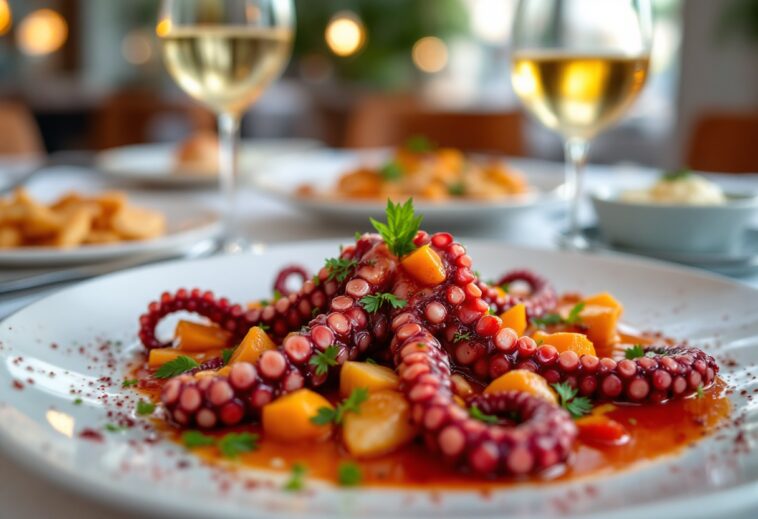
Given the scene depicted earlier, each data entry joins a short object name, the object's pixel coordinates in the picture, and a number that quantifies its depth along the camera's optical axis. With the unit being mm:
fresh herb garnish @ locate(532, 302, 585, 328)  501
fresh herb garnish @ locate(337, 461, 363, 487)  325
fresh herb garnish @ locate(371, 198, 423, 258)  454
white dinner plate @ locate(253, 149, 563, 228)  682
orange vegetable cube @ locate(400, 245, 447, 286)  445
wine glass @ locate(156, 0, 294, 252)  662
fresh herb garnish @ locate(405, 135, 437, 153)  841
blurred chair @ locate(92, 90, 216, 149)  1523
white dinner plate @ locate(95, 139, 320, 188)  866
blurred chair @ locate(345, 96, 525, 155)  1368
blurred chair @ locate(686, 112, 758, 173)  1204
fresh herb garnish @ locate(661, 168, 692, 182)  691
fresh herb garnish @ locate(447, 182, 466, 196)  764
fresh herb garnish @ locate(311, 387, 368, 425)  386
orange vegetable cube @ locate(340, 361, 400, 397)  409
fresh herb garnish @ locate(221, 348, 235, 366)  457
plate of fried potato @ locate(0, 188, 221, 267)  588
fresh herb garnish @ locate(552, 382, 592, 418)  415
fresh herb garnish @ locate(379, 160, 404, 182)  766
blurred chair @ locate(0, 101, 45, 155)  1310
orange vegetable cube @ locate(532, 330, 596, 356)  463
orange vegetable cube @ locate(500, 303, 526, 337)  472
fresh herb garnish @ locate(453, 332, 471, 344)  444
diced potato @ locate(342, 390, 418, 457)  366
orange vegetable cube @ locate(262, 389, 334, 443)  382
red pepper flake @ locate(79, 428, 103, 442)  351
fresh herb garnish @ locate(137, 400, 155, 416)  407
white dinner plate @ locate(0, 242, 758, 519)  293
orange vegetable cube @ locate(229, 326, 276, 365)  446
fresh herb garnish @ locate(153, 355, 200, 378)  453
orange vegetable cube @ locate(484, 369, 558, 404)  407
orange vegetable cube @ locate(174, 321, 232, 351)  484
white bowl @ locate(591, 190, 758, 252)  621
